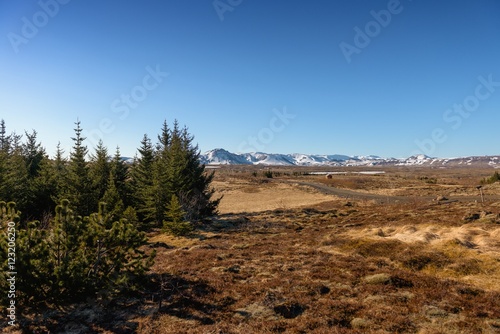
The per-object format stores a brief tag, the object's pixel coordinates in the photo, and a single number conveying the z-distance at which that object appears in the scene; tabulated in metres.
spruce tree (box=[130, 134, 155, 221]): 32.12
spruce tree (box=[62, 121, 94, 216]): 27.41
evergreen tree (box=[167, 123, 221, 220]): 31.78
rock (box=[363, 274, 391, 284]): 12.99
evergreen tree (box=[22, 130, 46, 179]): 38.47
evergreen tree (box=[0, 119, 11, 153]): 48.66
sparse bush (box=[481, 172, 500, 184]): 65.60
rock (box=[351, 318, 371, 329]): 9.39
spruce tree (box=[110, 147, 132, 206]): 33.78
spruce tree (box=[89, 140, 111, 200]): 31.62
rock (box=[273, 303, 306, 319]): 10.58
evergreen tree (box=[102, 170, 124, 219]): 25.67
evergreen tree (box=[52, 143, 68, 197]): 28.57
